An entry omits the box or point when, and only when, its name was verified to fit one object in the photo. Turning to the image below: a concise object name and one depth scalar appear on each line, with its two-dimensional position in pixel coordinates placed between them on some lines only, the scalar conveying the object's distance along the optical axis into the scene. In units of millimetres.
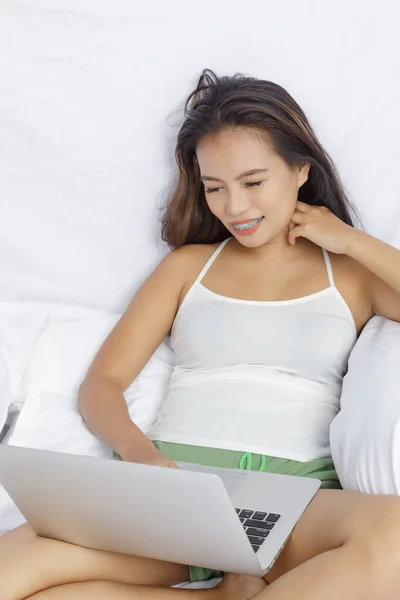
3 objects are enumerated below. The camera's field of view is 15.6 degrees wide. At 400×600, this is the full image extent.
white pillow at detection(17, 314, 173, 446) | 2117
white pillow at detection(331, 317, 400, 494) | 1880
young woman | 2022
